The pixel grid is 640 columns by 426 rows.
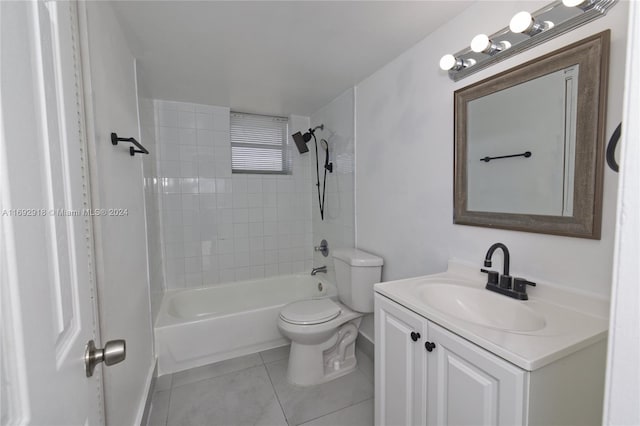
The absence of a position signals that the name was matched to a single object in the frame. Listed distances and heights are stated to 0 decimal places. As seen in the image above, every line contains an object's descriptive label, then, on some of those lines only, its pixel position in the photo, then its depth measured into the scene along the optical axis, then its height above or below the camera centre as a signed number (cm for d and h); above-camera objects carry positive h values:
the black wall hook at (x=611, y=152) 61 +10
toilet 186 -87
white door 31 -4
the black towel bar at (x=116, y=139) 123 +29
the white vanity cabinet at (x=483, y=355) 75 -51
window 295 +63
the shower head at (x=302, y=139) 286 +65
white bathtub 201 -103
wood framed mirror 94 +21
